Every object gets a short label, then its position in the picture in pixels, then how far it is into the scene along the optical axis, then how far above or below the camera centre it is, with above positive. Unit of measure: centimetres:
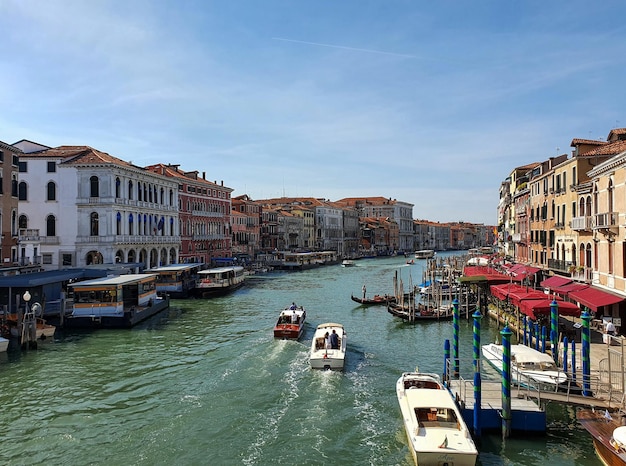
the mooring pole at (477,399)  1240 -385
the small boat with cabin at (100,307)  2569 -321
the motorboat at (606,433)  988 -408
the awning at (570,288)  2220 -214
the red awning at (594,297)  1839 -222
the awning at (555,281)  2504 -212
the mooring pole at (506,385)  1224 -348
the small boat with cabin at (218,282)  3944 -319
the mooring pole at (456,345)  1524 -318
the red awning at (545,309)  1946 -264
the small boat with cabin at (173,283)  3894 -305
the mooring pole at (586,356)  1377 -317
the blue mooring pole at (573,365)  1416 -354
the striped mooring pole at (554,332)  1622 -298
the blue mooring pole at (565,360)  1473 -352
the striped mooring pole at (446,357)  1507 -351
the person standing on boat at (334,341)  1898 -369
